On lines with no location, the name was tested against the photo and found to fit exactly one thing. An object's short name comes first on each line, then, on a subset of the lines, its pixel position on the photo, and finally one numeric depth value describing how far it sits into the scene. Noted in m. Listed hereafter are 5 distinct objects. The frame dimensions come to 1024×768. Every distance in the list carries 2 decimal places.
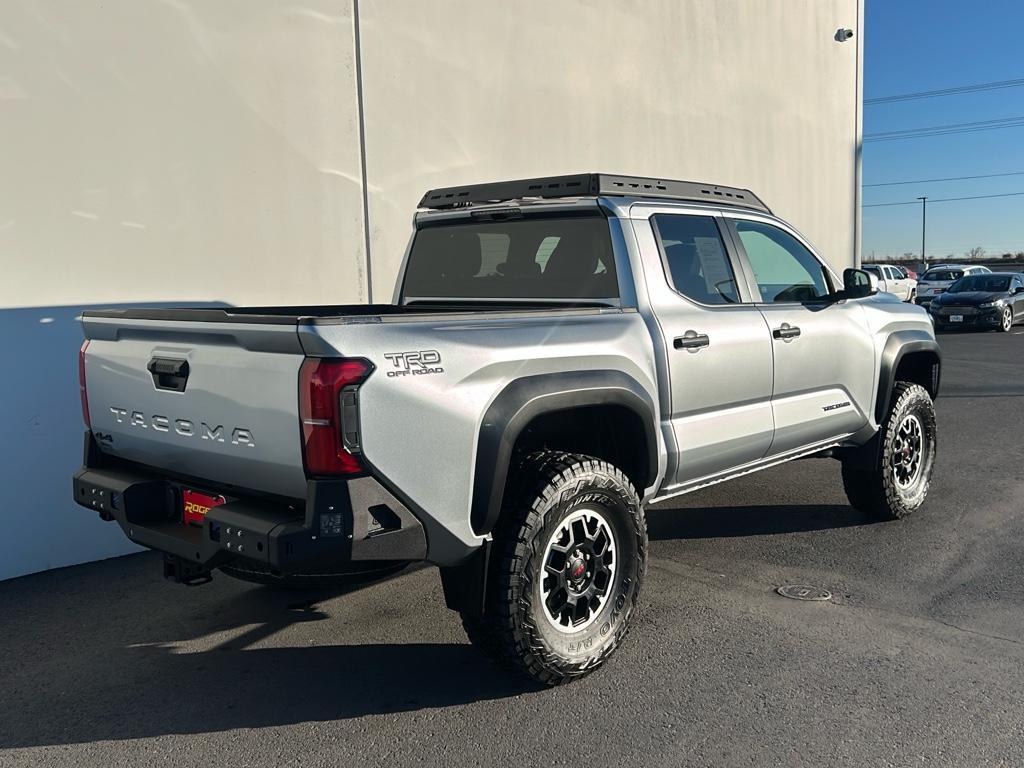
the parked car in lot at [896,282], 28.12
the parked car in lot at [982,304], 21.69
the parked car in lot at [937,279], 28.47
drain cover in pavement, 4.66
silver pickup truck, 3.03
